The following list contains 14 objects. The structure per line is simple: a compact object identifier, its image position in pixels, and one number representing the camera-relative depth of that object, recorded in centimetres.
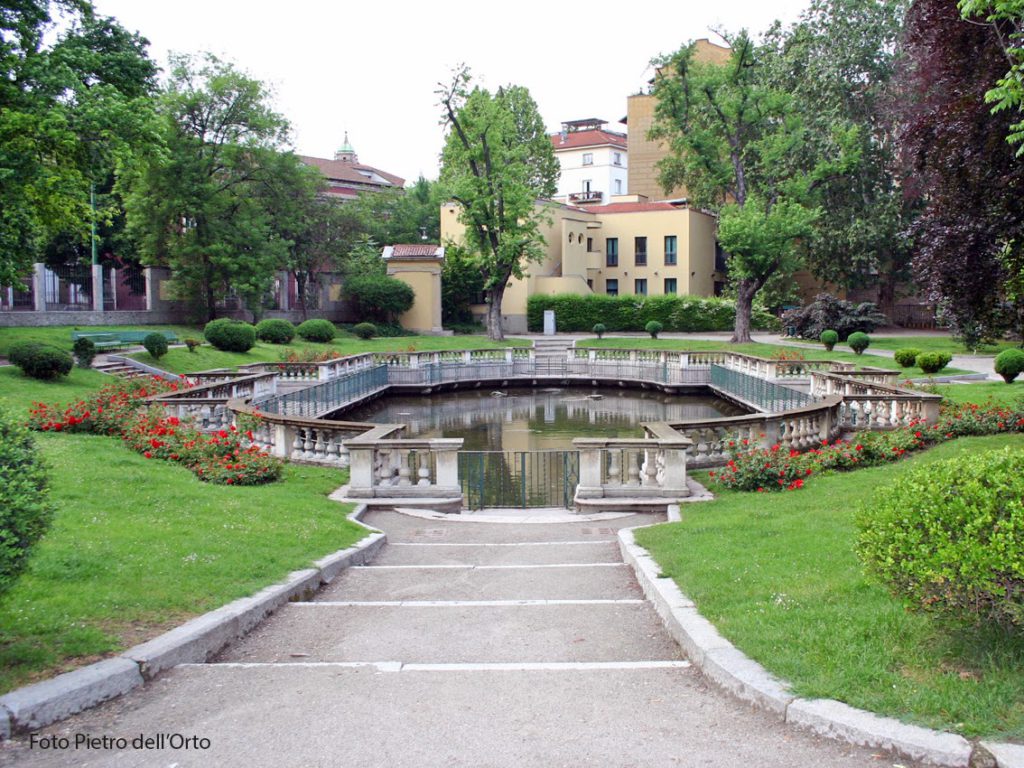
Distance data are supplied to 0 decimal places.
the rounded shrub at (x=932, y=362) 2705
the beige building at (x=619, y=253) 6159
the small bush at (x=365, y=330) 4984
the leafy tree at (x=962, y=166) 1333
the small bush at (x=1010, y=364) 2384
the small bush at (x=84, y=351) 2733
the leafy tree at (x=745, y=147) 4309
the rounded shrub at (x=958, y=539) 435
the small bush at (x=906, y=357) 2994
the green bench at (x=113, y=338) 3206
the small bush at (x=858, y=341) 3750
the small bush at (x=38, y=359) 2395
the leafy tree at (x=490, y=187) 4781
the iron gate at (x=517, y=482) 1459
